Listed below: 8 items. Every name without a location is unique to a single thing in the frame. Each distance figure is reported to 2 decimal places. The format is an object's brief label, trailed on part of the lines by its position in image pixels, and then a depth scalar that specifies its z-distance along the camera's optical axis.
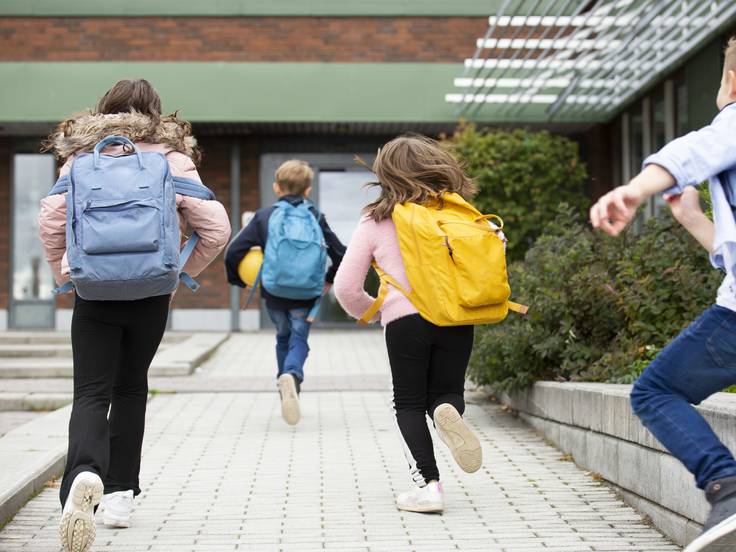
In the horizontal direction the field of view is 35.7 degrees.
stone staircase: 12.02
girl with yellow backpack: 4.78
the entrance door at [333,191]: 20.27
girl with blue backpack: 4.16
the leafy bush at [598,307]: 6.90
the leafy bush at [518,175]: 15.31
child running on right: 2.98
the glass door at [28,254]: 20.47
